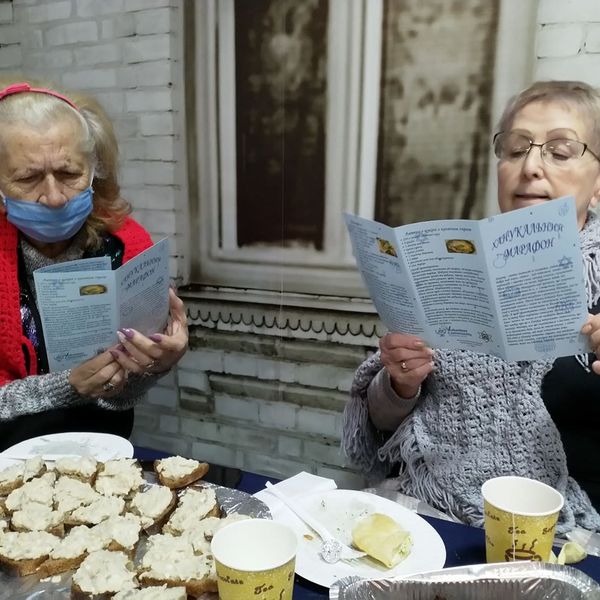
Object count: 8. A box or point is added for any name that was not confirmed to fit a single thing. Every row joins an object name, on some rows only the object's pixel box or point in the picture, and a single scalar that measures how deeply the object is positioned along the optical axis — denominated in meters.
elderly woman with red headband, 1.45
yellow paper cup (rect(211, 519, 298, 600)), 0.71
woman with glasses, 1.22
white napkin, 1.08
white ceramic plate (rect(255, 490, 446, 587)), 0.88
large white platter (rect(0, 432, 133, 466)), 1.21
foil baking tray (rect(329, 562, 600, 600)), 0.73
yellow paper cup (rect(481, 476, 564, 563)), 0.81
